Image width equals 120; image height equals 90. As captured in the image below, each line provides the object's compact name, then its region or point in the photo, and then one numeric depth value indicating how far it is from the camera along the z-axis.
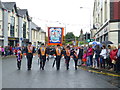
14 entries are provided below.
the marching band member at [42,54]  15.02
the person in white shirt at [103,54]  14.99
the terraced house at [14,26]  39.59
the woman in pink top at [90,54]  16.25
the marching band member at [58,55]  15.12
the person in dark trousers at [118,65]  13.01
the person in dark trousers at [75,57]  15.87
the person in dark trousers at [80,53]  17.34
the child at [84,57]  17.63
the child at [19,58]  15.14
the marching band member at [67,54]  15.57
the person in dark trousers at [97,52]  15.73
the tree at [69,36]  126.56
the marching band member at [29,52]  14.90
